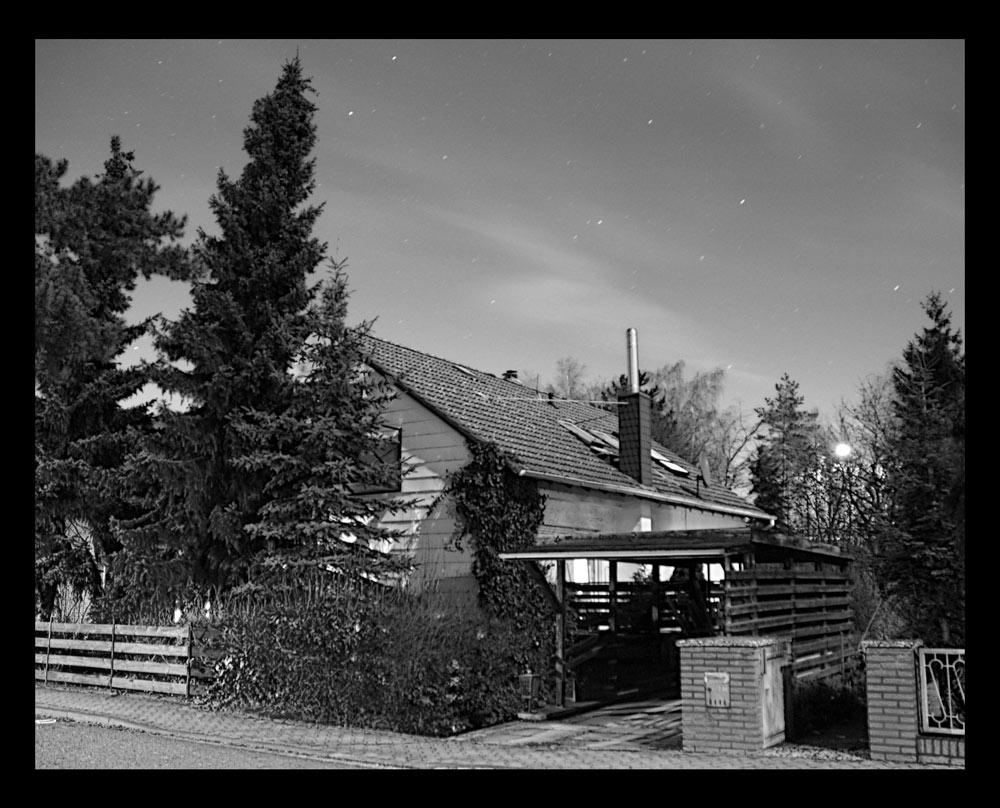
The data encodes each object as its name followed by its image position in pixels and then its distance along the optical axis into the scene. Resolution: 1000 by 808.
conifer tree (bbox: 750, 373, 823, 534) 39.50
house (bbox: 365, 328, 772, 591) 18.53
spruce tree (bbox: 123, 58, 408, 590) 16.73
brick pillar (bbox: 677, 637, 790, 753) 10.96
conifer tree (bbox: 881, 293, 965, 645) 20.72
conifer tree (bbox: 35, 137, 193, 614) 20.95
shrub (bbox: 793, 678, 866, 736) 12.52
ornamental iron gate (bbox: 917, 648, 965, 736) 10.05
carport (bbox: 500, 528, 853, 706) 13.32
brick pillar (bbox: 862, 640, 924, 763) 10.19
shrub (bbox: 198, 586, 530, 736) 12.80
